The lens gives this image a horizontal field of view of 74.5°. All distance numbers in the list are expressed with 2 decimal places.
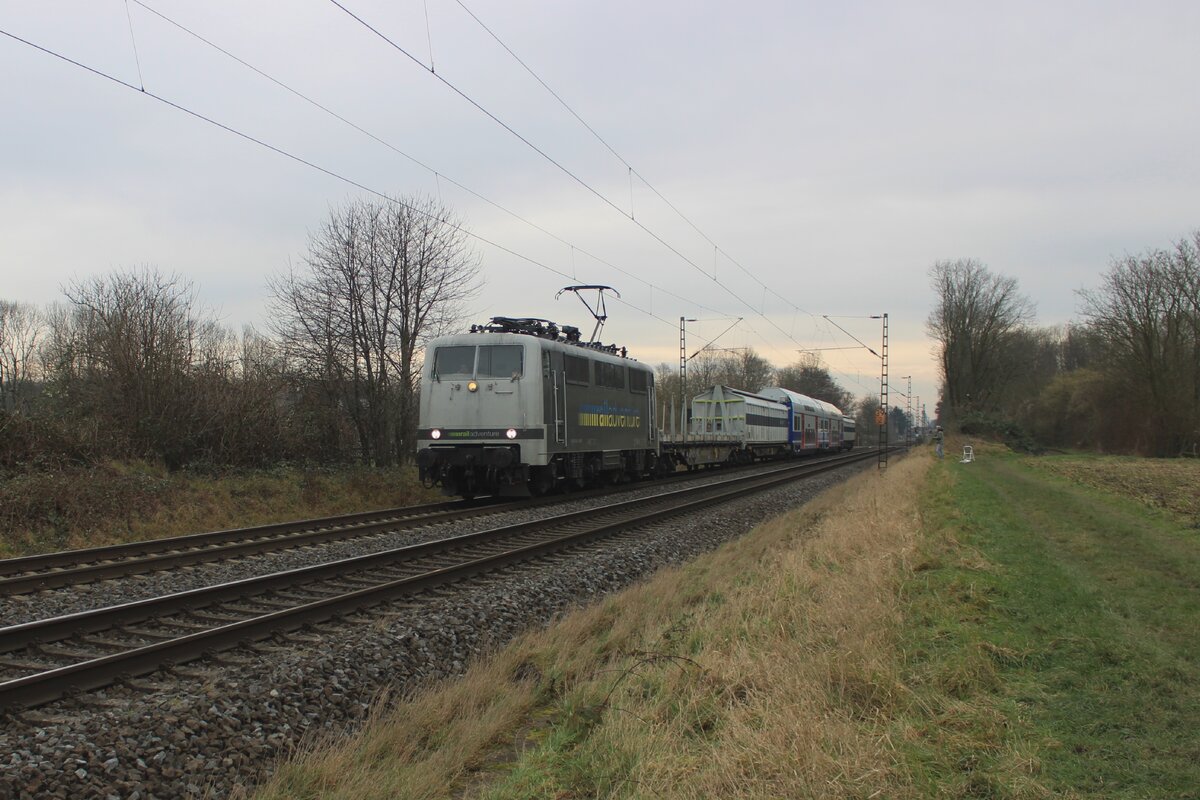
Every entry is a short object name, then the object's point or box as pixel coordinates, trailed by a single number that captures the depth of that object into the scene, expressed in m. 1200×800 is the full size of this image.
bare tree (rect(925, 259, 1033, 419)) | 58.62
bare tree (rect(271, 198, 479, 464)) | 22.45
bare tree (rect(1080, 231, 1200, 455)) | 40.75
